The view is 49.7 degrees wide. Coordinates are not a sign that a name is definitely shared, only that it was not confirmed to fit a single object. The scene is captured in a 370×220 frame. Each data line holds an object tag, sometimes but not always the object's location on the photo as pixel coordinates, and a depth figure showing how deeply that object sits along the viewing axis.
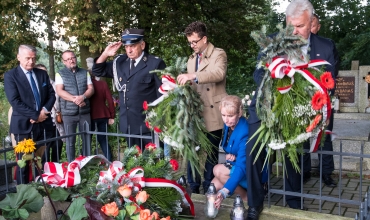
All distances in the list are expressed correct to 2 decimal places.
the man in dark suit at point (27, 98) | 4.64
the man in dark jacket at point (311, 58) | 3.15
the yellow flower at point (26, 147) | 2.37
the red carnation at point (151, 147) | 3.28
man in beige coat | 3.89
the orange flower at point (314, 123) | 2.84
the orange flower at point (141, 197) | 2.51
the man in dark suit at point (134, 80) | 4.30
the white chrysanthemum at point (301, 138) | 2.88
